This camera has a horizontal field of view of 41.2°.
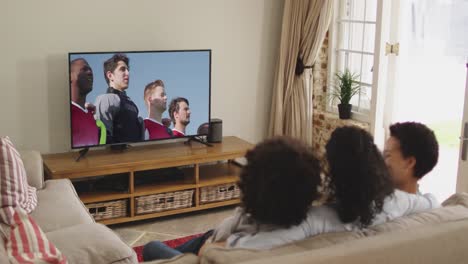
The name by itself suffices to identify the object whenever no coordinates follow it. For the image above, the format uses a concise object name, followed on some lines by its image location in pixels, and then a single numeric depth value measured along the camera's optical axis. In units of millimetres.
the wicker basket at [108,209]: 4332
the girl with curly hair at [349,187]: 1983
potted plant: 4980
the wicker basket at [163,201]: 4495
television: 4391
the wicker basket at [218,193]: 4746
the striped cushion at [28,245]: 2371
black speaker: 4945
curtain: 5180
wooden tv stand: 4281
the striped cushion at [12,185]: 3320
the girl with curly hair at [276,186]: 1854
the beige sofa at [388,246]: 1752
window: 4930
